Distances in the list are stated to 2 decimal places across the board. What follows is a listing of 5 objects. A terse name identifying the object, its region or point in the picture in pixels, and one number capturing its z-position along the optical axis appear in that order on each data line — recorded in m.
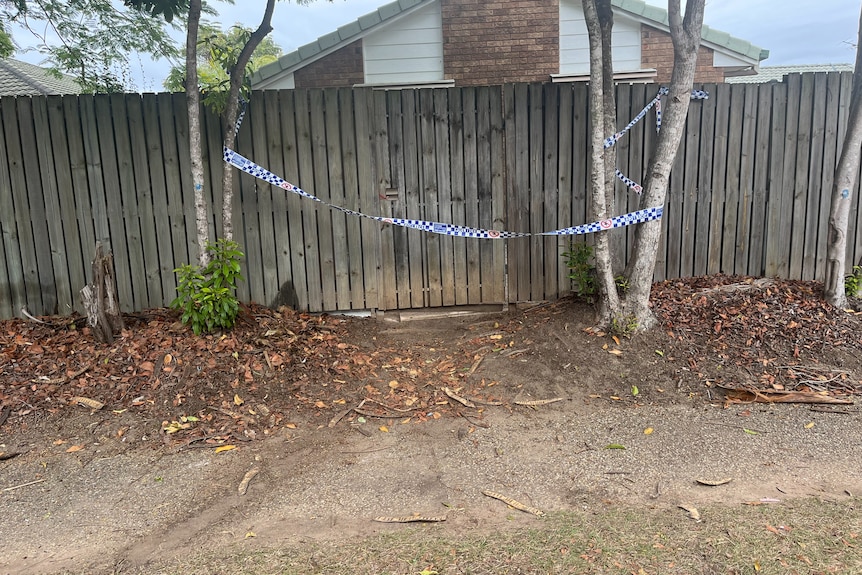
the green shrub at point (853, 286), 5.96
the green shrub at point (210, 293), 4.97
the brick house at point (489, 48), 10.26
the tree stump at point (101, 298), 4.98
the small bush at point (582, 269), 5.53
